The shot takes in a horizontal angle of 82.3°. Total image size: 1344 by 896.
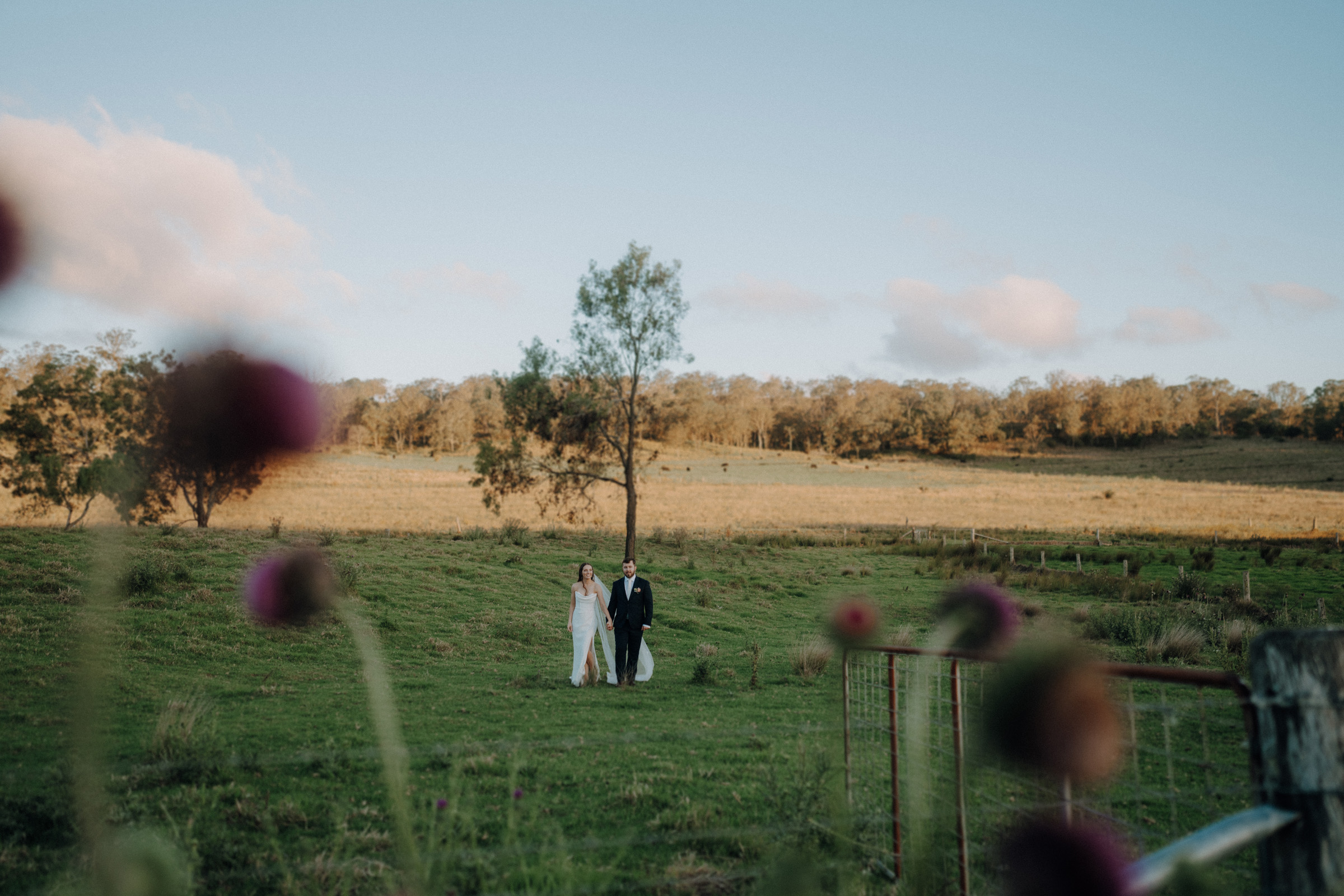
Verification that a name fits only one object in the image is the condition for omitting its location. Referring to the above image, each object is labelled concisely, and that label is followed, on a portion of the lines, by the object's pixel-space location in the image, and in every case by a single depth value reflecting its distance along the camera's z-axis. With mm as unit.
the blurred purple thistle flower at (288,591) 2182
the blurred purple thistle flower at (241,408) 1457
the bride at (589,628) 11883
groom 11984
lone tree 26594
